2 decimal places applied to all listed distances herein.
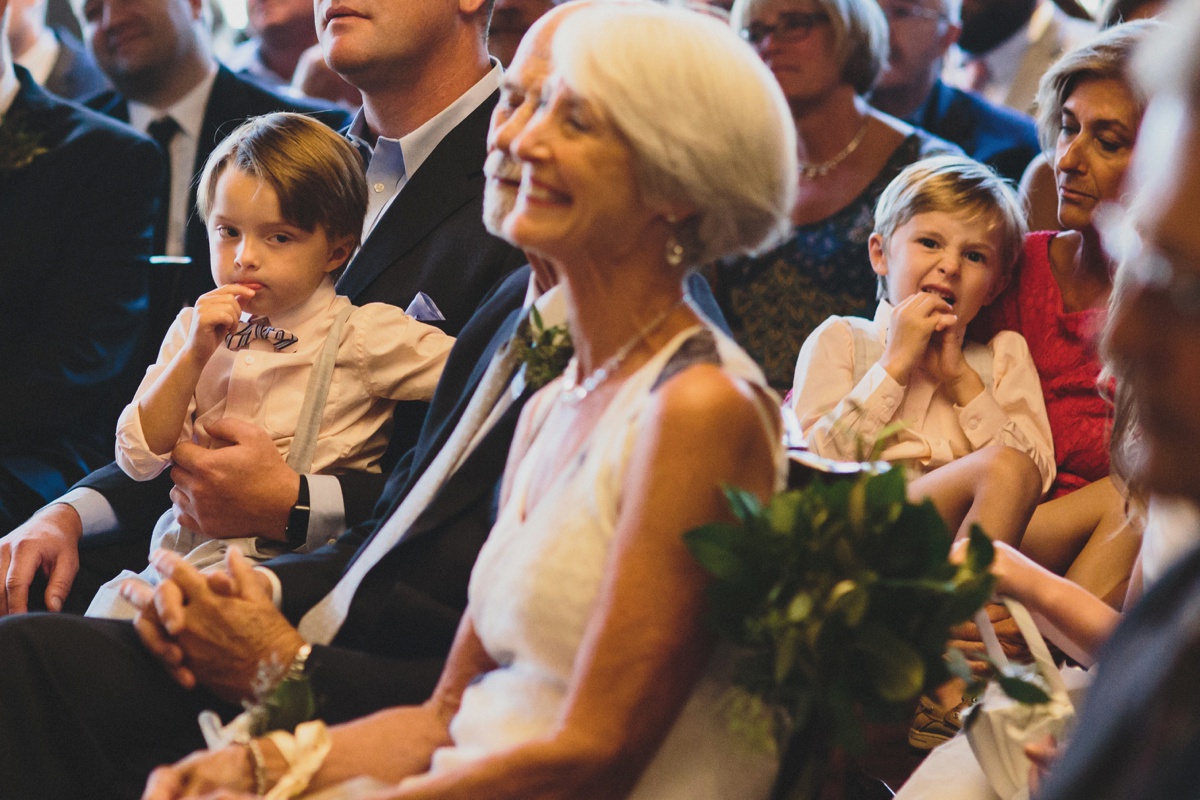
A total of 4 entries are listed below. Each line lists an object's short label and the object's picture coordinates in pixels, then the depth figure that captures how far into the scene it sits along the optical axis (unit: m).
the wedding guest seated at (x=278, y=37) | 6.39
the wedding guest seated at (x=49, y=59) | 6.19
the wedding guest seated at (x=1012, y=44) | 5.52
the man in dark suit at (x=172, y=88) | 4.65
